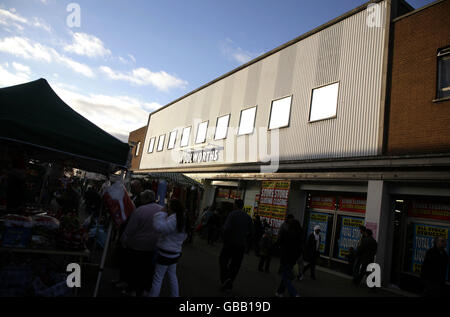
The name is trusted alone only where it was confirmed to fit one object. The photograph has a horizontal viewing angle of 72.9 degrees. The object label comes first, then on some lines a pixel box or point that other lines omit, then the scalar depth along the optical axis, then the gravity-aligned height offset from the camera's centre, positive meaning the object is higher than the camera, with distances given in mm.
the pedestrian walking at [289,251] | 6555 -773
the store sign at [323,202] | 12421 +734
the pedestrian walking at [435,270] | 6250 -645
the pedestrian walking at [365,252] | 9336 -760
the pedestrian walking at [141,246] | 5031 -883
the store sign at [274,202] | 13506 +452
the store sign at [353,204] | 11311 +765
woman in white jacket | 4598 -687
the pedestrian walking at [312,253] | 9664 -1076
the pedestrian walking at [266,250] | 9406 -1225
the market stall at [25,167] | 4203 +83
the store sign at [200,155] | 19266 +3039
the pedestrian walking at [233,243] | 6578 -782
